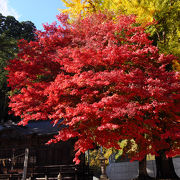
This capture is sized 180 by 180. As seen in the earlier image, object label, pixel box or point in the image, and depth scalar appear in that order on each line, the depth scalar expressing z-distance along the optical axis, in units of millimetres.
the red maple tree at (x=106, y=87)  7465
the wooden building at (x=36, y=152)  11234
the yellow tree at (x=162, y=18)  10609
